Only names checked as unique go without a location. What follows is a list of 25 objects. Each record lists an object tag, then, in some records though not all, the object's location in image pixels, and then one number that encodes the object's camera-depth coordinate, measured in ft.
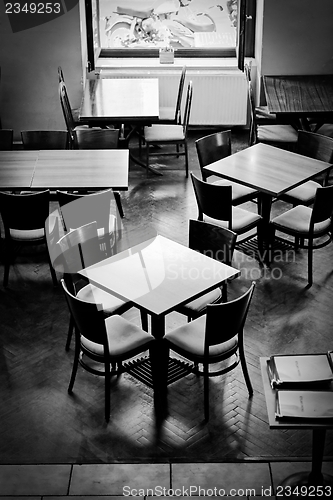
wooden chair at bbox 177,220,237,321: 15.49
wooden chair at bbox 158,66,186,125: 26.30
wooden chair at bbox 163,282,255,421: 13.33
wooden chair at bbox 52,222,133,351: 15.61
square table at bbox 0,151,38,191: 19.84
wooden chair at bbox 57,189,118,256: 18.31
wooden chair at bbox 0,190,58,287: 18.24
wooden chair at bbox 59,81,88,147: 24.71
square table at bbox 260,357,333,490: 10.14
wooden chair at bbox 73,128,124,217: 22.88
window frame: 28.12
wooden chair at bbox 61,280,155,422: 13.39
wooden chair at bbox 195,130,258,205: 20.56
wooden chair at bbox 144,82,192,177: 25.46
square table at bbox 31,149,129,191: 19.66
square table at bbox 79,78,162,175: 24.39
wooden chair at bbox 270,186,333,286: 18.33
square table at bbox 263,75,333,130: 25.03
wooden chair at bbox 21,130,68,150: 22.94
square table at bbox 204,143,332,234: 19.60
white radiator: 29.25
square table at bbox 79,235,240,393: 14.14
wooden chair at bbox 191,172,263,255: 18.65
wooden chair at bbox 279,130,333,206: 20.49
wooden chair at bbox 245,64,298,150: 25.12
